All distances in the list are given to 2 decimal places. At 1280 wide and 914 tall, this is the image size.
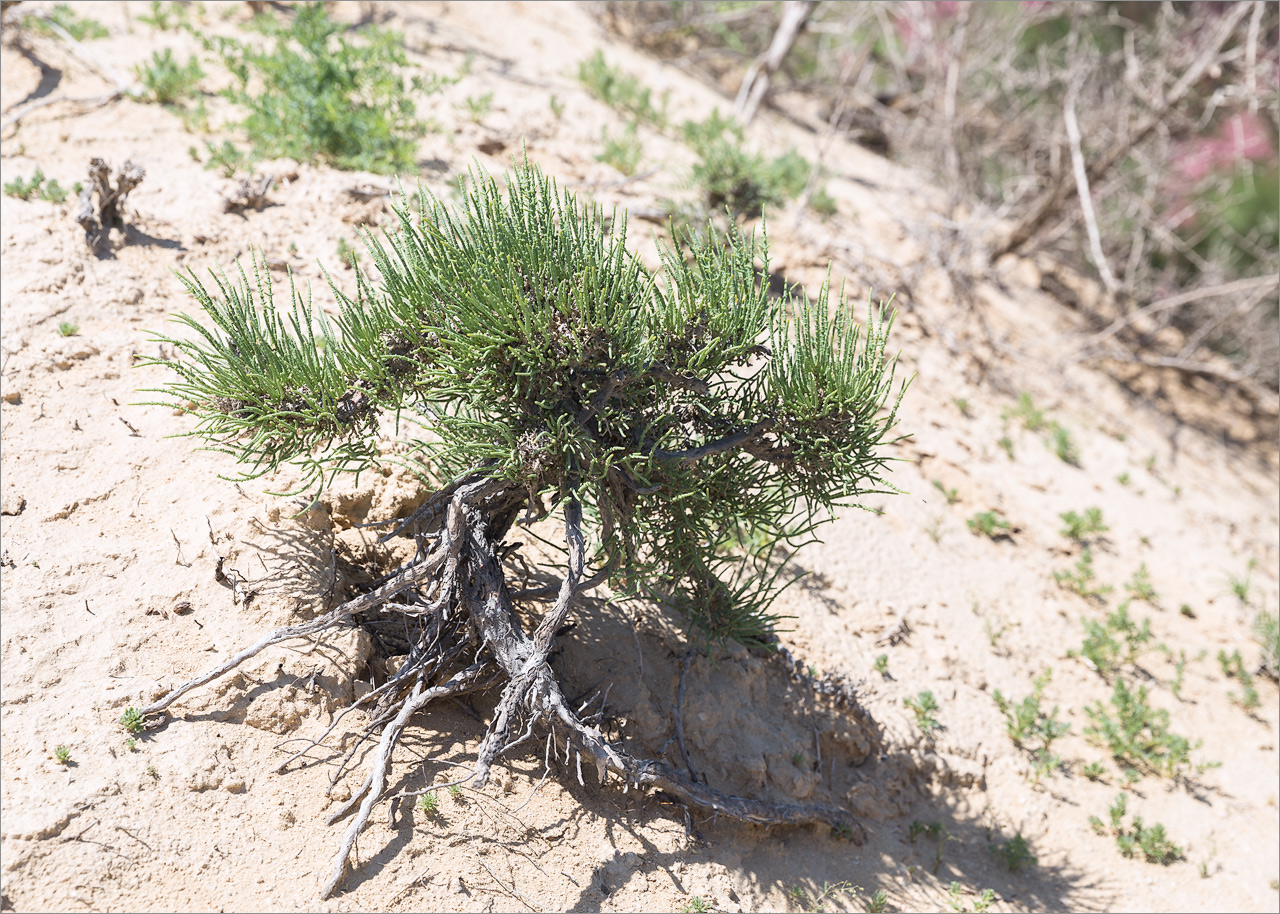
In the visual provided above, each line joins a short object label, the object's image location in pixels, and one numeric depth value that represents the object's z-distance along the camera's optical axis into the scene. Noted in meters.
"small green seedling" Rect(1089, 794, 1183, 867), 4.04
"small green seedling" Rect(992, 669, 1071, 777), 4.36
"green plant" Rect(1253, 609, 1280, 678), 5.26
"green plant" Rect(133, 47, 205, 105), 5.16
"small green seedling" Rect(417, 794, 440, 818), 2.73
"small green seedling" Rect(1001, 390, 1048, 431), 6.30
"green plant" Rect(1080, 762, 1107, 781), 4.36
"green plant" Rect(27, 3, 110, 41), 5.43
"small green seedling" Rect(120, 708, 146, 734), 2.53
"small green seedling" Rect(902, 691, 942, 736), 4.15
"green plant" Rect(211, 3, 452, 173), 4.98
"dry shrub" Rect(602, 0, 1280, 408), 7.45
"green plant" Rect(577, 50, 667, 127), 6.91
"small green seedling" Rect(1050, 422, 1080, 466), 6.18
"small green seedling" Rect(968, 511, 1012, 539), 5.30
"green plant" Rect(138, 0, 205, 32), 5.80
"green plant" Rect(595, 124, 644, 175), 6.04
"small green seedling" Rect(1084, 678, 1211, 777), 4.48
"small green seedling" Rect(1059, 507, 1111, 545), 5.54
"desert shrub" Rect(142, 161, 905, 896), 2.46
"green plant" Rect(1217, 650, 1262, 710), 5.03
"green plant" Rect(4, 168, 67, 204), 4.13
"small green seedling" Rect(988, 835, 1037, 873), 3.79
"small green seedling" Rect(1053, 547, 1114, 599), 5.27
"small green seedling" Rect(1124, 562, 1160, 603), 5.38
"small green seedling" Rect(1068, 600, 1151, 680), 4.90
